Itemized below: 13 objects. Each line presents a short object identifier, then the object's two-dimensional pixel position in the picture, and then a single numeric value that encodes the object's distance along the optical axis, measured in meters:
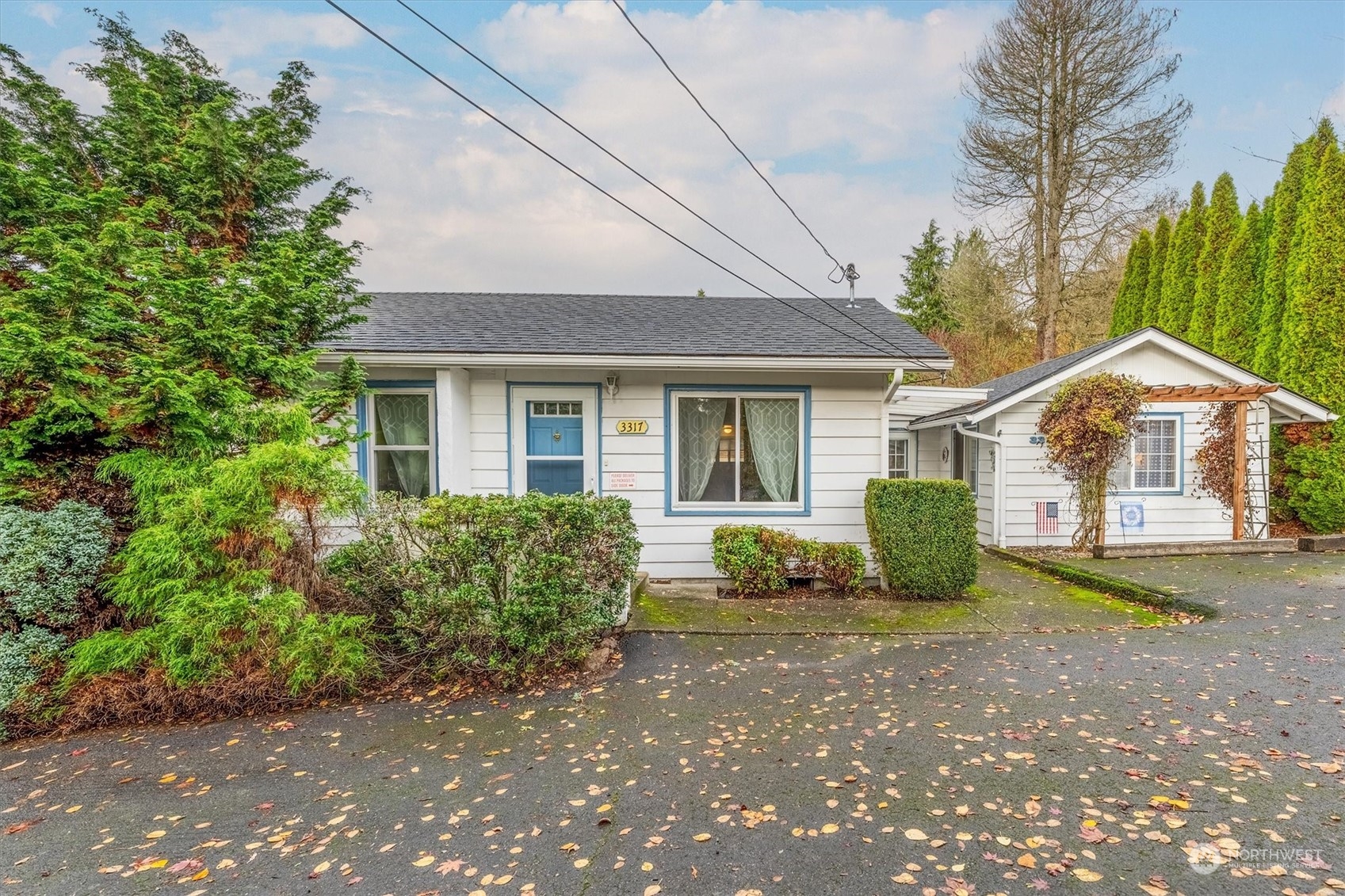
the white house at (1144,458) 9.77
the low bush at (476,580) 4.45
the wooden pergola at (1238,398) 9.17
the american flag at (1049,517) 9.95
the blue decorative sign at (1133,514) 9.84
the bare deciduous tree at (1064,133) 15.03
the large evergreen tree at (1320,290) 10.19
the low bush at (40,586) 3.88
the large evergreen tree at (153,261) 4.21
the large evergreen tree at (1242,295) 12.19
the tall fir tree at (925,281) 24.62
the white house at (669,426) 6.89
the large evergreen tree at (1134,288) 15.27
